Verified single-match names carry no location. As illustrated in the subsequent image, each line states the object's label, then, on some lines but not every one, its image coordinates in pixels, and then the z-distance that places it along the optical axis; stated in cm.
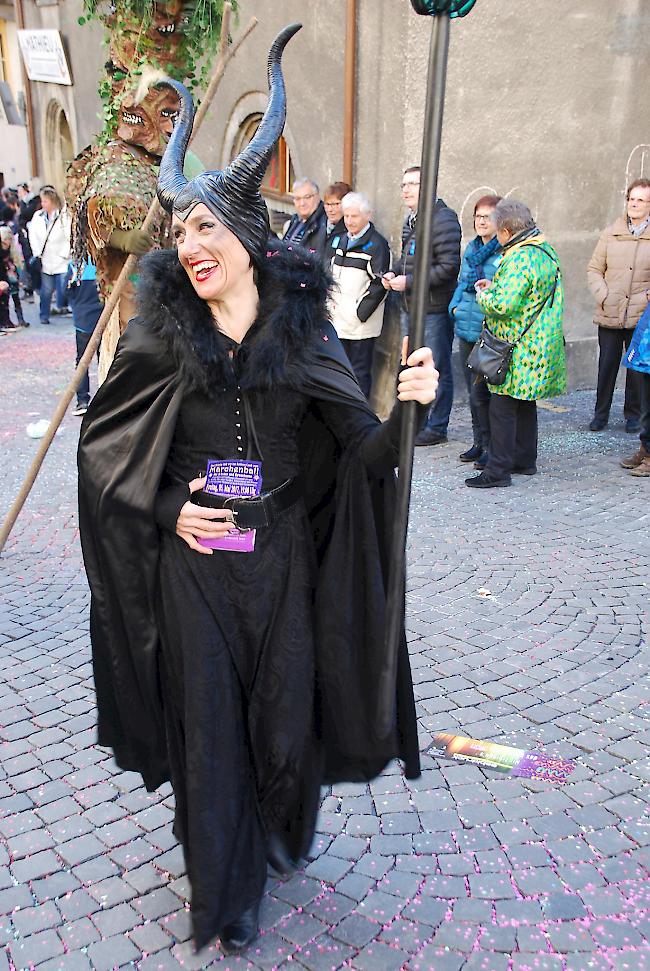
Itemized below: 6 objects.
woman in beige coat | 733
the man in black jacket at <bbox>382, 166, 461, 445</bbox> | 723
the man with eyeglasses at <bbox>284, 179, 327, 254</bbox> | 808
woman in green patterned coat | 617
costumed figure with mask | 418
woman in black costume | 235
